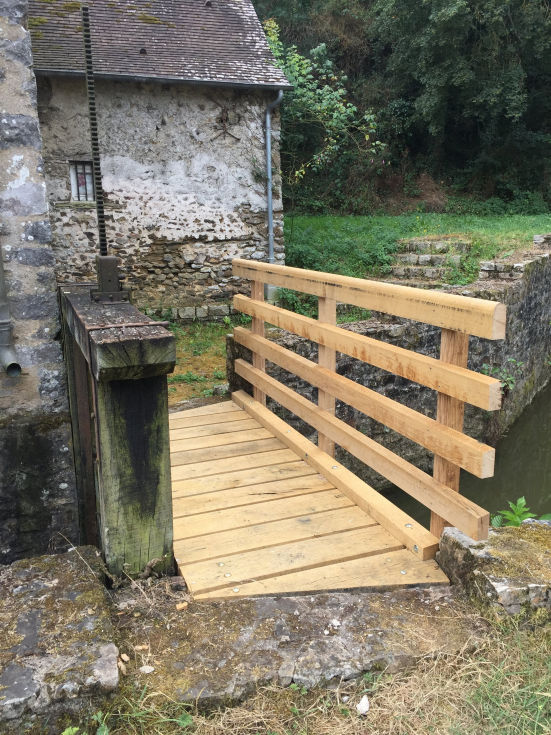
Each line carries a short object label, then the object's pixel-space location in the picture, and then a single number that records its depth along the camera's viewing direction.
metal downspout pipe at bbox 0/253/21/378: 2.81
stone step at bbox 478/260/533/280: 8.45
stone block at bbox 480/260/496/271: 8.62
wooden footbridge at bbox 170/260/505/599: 2.31
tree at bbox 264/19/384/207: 12.02
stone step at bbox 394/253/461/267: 9.85
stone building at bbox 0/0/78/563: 2.67
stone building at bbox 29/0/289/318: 8.96
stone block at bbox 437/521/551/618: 1.98
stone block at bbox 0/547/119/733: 1.61
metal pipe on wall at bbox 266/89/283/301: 9.94
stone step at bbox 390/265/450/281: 9.63
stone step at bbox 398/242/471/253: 10.45
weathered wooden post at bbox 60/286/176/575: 2.01
